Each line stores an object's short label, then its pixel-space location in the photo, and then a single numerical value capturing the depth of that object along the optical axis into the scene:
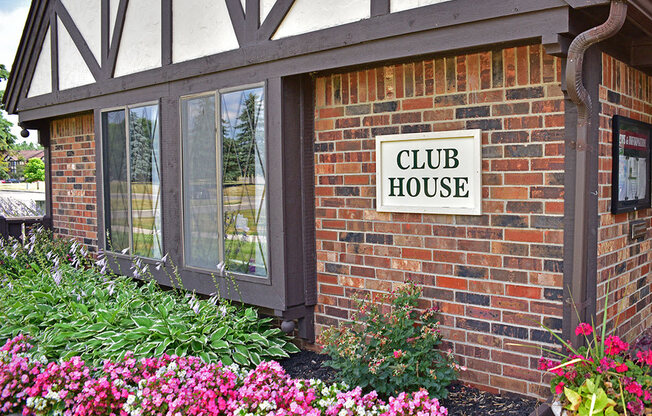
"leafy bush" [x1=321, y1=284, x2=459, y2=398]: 3.64
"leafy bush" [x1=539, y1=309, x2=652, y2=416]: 2.83
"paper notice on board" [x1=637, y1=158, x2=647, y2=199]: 4.27
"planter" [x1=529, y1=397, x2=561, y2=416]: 3.19
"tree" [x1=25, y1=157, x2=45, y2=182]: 58.78
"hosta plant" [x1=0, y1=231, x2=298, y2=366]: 4.41
